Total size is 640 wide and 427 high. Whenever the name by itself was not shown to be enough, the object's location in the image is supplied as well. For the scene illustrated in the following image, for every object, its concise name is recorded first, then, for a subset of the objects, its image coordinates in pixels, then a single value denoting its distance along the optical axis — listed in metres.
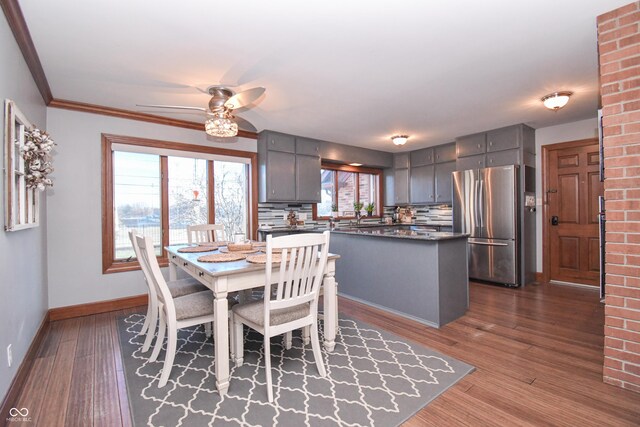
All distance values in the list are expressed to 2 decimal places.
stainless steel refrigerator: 4.22
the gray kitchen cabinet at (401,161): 6.03
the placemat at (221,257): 2.20
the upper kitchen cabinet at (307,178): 4.78
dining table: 1.85
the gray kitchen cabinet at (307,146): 4.79
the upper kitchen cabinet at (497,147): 4.27
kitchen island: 2.87
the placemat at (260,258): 2.07
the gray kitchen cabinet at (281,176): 4.48
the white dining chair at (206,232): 3.36
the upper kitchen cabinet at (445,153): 5.28
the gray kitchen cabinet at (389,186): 6.26
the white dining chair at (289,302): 1.85
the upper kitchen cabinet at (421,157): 5.65
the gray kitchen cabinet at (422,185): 5.62
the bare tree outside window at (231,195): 4.35
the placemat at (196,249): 2.70
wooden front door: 4.11
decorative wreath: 2.08
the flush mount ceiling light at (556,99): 3.10
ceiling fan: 2.39
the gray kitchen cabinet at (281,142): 4.50
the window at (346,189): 5.59
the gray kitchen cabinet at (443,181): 5.33
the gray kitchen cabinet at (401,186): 6.03
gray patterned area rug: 1.65
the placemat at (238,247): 2.64
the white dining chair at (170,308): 1.93
